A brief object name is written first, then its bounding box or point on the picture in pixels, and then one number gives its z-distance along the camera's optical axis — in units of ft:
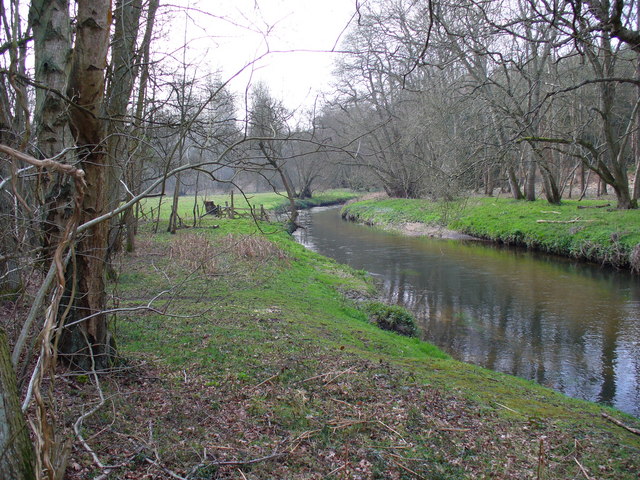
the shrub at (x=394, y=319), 34.65
